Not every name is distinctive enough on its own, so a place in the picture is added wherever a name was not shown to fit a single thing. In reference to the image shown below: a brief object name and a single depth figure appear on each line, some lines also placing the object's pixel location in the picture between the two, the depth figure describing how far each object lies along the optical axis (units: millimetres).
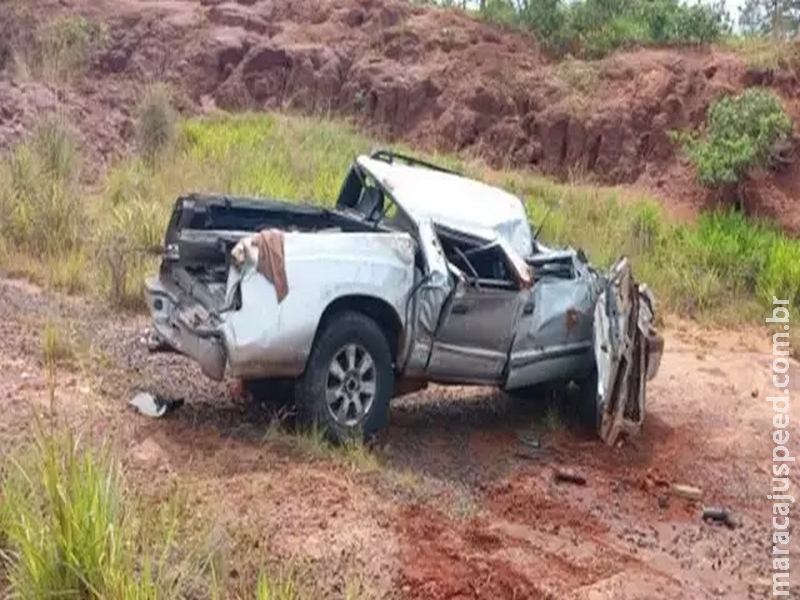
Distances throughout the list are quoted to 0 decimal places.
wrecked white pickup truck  7508
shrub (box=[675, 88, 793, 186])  17984
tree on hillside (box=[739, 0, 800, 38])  24422
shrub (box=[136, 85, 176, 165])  18719
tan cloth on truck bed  7426
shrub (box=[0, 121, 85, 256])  13156
